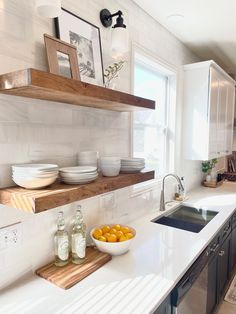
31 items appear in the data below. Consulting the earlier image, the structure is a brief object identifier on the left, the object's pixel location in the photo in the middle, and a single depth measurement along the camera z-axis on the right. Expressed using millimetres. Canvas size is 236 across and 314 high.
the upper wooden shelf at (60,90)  920
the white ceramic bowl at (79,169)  1184
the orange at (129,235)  1498
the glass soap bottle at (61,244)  1299
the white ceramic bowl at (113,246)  1422
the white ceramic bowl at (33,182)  1049
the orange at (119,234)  1502
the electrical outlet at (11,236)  1127
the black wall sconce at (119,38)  1441
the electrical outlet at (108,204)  1726
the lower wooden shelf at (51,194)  951
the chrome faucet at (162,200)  2371
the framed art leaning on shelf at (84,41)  1356
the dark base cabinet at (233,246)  2468
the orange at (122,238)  1474
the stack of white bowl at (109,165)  1415
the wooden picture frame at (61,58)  1216
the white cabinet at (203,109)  2684
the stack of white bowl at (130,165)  1573
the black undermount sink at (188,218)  2260
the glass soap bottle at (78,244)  1343
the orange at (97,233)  1498
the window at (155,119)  2342
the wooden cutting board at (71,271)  1195
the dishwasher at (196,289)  1309
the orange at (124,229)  1563
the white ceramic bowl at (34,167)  1055
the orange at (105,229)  1547
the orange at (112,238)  1462
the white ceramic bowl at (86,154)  1445
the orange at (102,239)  1460
